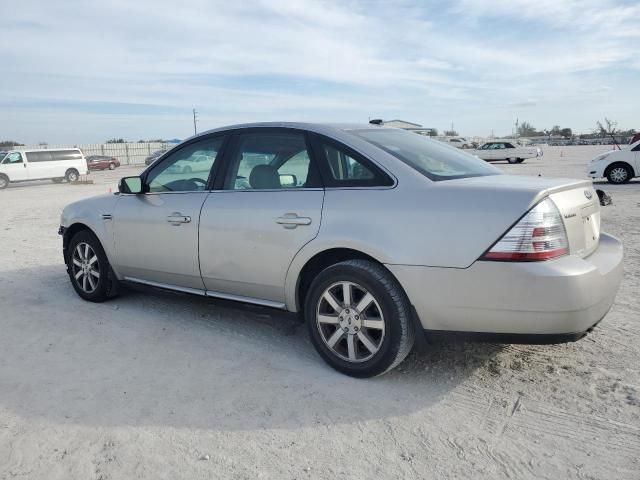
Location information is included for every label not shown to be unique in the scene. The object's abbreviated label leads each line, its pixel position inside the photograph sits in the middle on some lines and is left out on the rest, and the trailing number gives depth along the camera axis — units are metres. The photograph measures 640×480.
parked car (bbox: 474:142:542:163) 38.16
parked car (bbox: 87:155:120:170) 46.25
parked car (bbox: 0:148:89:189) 27.71
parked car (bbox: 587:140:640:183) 17.06
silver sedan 2.98
